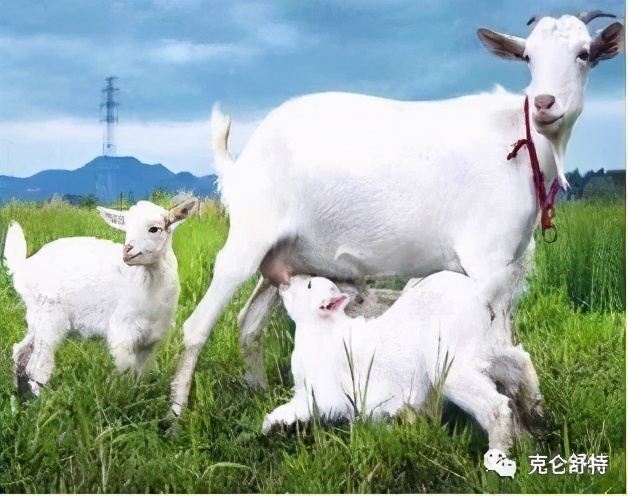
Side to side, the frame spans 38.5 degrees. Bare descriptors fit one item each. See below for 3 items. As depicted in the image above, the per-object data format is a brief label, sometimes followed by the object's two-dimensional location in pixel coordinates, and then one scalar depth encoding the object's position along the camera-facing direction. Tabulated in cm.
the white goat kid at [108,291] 294
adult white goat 278
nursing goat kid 276
